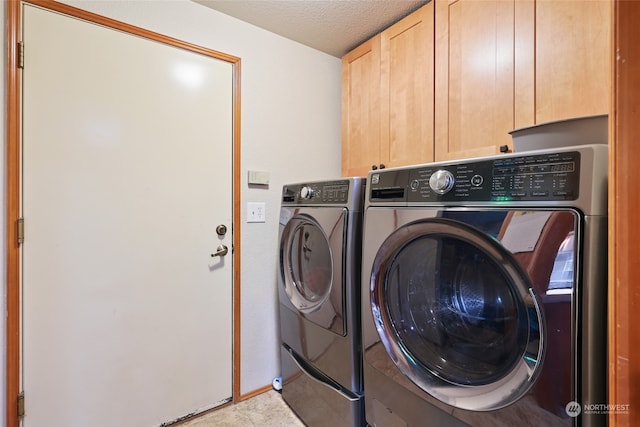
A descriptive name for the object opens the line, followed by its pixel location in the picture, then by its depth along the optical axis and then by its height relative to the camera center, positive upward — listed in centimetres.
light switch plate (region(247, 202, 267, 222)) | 184 +1
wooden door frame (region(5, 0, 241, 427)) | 120 +7
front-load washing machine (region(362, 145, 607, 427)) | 65 -22
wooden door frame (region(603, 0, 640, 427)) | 49 +1
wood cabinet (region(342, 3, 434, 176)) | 155 +69
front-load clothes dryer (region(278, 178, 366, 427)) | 127 -43
